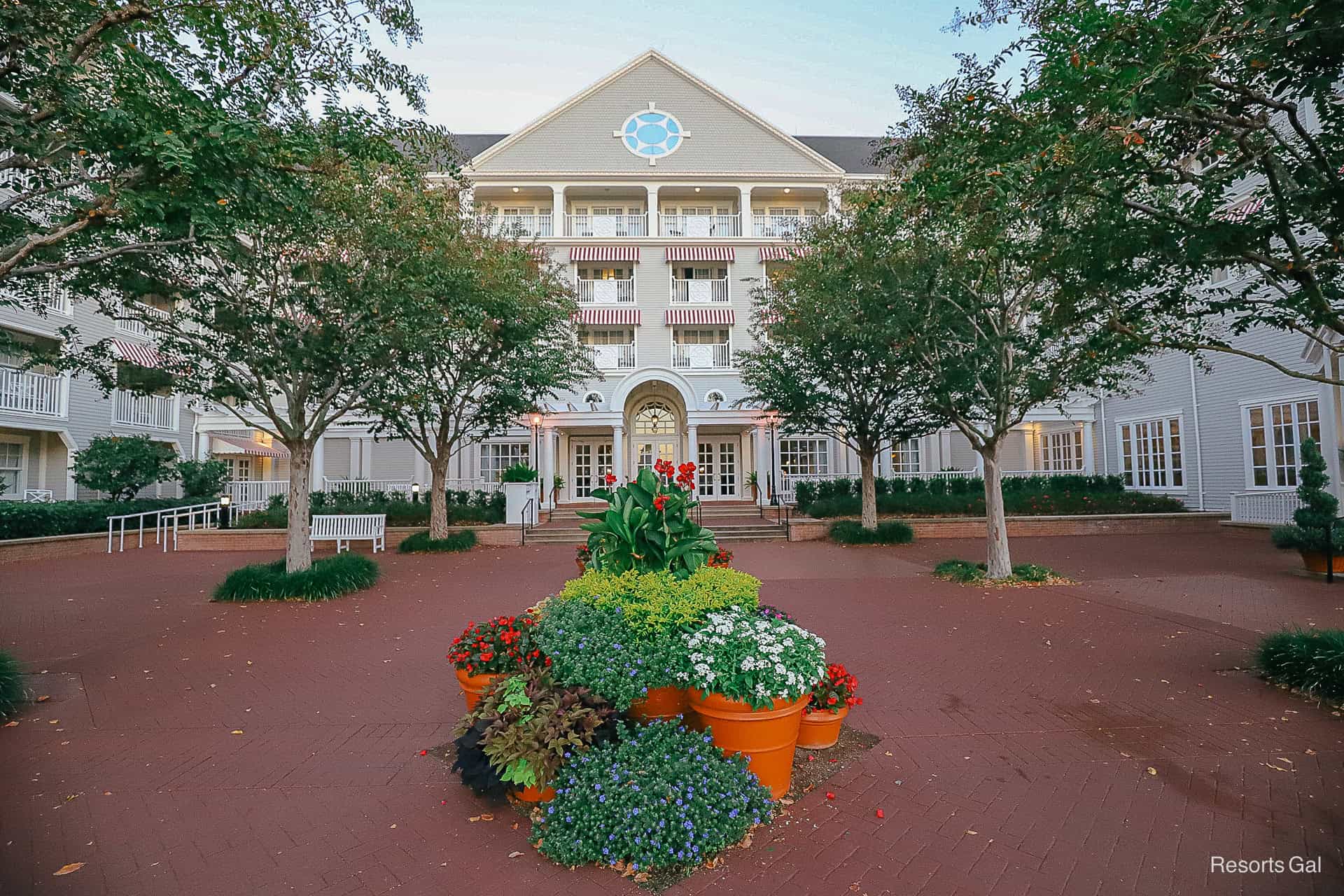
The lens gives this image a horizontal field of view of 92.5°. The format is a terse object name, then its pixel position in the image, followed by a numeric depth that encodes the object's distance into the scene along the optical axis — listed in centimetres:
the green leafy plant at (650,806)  283
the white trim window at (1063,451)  2200
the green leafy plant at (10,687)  486
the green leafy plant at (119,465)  1595
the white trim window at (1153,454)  1792
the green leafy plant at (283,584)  923
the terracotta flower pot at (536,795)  326
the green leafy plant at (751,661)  326
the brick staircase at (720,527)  1656
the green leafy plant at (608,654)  342
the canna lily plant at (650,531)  436
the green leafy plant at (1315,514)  881
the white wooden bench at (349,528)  1404
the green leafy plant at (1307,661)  470
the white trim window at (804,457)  2356
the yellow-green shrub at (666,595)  366
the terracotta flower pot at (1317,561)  919
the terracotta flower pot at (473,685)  396
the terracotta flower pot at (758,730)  328
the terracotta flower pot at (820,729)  388
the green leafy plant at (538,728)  316
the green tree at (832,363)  1177
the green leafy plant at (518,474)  1742
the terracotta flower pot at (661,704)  363
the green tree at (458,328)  971
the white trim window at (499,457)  2348
